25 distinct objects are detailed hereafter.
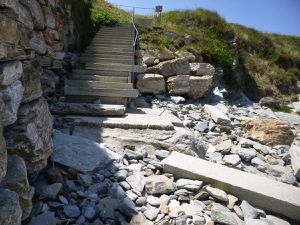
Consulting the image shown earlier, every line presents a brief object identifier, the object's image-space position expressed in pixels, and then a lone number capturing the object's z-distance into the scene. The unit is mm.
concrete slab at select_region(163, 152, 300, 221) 3945
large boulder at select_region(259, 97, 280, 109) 14758
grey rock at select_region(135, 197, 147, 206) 3747
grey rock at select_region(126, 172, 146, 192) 4088
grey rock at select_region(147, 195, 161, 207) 3776
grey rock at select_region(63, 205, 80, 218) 3309
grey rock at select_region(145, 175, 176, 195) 4004
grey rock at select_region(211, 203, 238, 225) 3500
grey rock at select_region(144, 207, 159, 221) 3496
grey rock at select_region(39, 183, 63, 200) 3408
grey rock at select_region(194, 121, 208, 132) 7959
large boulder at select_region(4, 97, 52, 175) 3072
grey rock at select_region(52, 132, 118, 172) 4207
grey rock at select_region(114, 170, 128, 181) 4266
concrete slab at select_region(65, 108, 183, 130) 6035
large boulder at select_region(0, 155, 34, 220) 2580
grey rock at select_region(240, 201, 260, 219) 3719
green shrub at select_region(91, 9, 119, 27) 15117
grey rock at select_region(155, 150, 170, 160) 5188
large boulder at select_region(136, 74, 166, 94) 10836
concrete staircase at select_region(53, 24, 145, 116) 6781
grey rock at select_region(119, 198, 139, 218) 3445
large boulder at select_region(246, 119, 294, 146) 7733
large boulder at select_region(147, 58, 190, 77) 11555
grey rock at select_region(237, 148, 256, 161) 6176
